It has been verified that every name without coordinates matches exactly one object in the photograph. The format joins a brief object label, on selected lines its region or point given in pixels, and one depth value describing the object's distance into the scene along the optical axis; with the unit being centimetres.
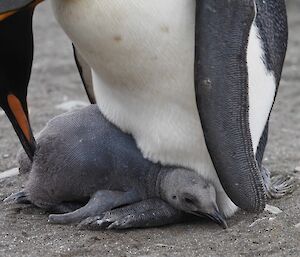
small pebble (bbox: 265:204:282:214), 667
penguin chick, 636
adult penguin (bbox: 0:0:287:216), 592
